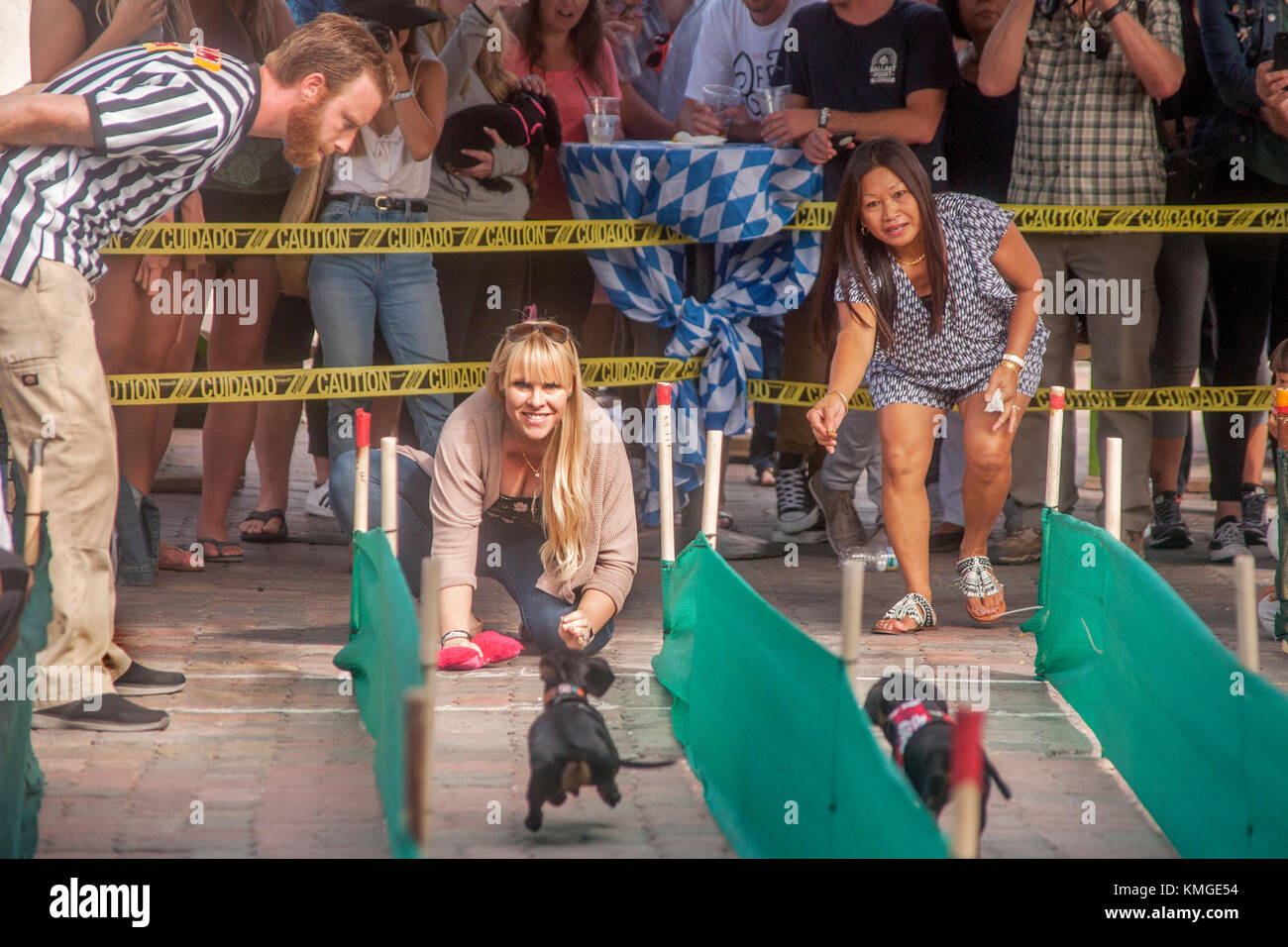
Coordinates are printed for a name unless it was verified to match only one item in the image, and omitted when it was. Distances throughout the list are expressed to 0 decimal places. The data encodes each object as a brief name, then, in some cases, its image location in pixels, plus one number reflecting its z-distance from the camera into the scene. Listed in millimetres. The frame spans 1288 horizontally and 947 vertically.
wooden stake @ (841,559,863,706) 5461
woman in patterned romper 10547
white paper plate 12266
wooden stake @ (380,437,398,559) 8039
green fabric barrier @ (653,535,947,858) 5145
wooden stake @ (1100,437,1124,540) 8750
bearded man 7684
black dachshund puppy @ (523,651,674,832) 6484
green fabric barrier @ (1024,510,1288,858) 5812
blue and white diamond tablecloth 12023
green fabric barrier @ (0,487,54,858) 6184
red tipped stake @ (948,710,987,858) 4215
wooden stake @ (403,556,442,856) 4766
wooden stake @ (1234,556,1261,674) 5820
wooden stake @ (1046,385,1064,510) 9648
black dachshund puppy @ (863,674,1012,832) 6207
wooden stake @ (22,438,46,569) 6945
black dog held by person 12344
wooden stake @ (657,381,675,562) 8844
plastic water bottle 12680
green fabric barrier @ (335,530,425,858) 5793
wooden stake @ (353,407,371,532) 8734
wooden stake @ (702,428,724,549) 8570
